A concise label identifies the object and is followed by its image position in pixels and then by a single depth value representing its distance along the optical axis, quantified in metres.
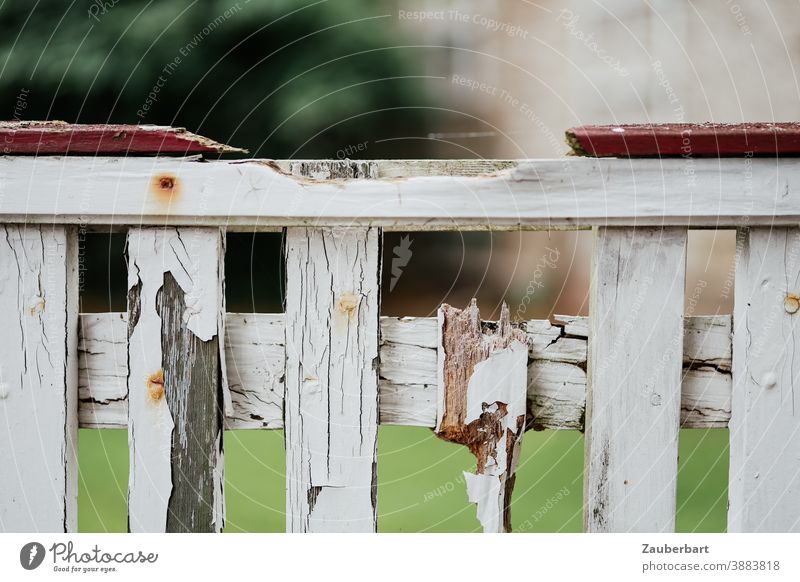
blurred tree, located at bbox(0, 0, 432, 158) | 4.35
